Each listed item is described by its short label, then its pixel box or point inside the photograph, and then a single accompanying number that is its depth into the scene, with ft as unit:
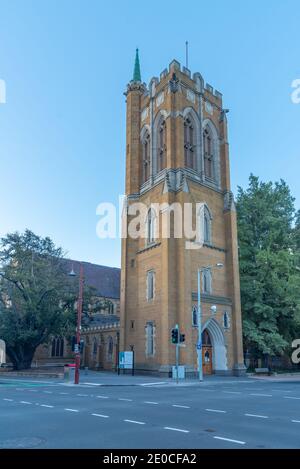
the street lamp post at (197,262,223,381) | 93.18
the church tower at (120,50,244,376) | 108.17
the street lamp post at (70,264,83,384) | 80.53
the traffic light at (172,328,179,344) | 86.48
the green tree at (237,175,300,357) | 120.16
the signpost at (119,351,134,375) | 113.19
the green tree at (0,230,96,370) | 118.42
